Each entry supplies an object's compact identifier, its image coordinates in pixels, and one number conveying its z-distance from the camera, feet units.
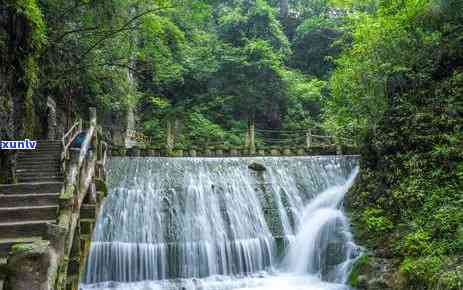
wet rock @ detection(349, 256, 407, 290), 25.89
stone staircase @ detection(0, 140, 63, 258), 17.97
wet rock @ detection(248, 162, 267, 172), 45.19
